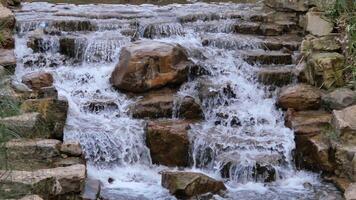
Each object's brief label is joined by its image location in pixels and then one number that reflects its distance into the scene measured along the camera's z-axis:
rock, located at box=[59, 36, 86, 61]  13.85
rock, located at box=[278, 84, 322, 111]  11.83
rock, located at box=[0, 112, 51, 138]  9.25
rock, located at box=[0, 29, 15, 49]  13.41
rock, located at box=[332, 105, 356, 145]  10.34
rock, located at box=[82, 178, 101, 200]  8.92
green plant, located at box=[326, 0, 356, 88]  11.30
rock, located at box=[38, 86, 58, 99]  11.01
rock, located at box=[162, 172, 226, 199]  9.53
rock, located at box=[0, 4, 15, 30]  13.98
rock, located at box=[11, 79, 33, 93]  11.20
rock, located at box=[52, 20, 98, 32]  14.90
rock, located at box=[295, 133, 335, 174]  10.54
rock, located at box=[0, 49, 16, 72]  12.42
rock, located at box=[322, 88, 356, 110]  11.29
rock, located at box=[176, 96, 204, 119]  11.72
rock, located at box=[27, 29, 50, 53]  13.81
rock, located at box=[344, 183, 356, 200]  9.05
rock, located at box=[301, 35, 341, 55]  12.72
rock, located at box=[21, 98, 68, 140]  10.26
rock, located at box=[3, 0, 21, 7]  17.90
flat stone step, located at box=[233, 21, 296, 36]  15.40
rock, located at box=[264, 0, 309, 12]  15.71
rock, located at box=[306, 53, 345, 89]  12.09
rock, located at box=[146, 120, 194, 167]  10.81
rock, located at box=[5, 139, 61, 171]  8.88
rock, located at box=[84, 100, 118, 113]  12.02
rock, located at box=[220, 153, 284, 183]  10.45
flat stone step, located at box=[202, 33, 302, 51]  14.34
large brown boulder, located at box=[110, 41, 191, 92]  12.20
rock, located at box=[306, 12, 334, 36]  13.21
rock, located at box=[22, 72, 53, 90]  11.97
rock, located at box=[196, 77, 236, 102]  12.31
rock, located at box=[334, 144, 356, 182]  10.01
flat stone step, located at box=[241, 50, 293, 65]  13.61
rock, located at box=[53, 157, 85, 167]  9.20
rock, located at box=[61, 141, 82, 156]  9.66
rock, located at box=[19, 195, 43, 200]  7.37
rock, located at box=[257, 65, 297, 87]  12.91
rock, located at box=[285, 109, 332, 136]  11.04
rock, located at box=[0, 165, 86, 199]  7.64
